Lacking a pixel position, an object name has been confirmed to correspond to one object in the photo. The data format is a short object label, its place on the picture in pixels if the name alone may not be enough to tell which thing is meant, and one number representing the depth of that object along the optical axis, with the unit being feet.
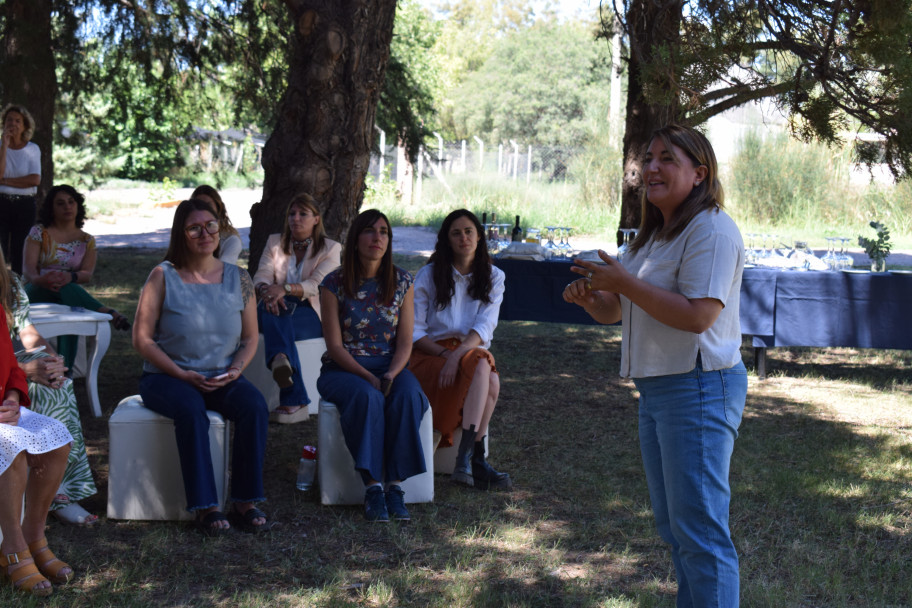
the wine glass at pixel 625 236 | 23.56
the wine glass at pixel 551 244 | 24.66
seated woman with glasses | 12.35
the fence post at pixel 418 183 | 75.87
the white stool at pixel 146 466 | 12.65
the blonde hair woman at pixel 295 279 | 17.81
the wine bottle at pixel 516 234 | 26.23
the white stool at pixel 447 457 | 15.26
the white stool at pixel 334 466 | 13.57
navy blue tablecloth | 21.40
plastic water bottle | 14.15
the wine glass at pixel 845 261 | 22.59
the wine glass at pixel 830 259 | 22.45
